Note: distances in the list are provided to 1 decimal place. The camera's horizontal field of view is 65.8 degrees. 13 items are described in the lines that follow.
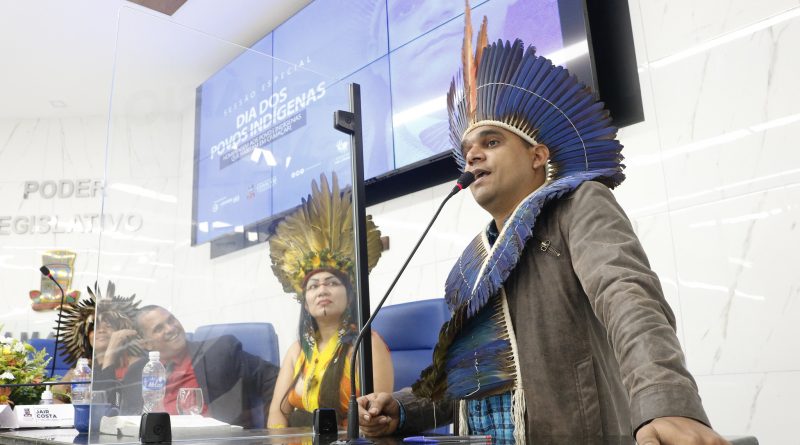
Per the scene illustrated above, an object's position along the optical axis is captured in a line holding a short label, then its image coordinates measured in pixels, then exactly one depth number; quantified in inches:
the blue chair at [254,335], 55.8
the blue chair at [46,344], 172.7
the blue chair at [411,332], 81.7
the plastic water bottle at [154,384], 50.3
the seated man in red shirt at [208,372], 51.4
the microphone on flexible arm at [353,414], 38.7
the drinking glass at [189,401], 51.2
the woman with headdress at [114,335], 51.1
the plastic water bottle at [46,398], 92.6
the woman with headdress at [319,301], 57.4
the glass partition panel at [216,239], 52.9
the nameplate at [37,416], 79.8
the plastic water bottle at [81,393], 82.4
